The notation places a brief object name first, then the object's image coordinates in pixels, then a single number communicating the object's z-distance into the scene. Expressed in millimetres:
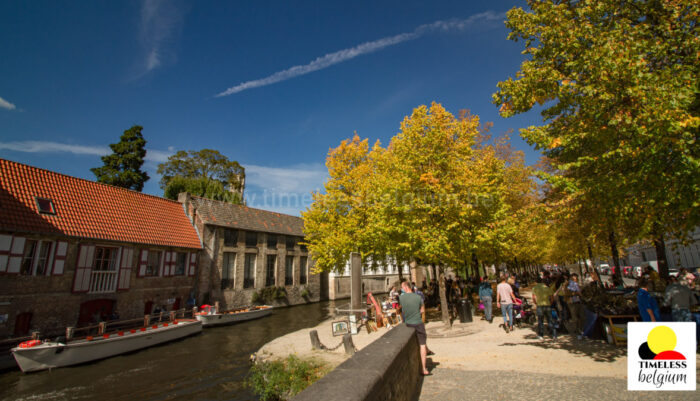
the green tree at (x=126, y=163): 33969
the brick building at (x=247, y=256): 26103
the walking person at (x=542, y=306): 9680
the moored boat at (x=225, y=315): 20828
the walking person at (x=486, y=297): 13445
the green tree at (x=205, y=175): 37719
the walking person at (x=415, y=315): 6494
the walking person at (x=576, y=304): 10002
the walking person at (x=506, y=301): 11086
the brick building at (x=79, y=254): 14961
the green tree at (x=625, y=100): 5668
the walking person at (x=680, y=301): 7113
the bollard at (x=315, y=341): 11148
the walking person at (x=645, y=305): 7457
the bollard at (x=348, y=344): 9953
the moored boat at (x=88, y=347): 12078
